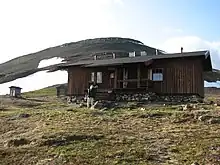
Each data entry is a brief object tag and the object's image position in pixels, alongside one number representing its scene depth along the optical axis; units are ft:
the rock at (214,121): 30.64
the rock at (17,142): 27.42
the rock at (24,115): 39.77
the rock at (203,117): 31.99
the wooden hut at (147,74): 51.35
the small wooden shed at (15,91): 81.22
